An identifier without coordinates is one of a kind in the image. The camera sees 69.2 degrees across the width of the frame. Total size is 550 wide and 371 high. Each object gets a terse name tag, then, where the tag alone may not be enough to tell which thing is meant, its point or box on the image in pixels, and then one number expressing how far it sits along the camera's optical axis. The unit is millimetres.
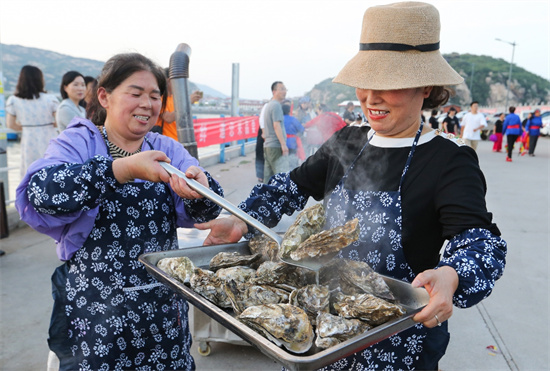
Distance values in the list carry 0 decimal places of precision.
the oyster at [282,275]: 1508
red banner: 10828
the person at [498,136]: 19175
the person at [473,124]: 12406
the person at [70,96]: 5094
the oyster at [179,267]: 1489
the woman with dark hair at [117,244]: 1688
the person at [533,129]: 15992
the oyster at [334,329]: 1179
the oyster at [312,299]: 1342
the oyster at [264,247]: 1668
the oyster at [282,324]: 1183
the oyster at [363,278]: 1366
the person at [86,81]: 5646
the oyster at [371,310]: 1227
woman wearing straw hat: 1360
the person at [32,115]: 5633
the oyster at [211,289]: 1411
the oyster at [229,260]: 1635
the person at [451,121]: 15538
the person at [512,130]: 15633
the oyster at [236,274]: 1483
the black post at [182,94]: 3475
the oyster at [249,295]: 1398
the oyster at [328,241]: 1413
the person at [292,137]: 7980
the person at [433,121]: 16750
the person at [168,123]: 4301
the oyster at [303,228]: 1527
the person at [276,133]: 7121
